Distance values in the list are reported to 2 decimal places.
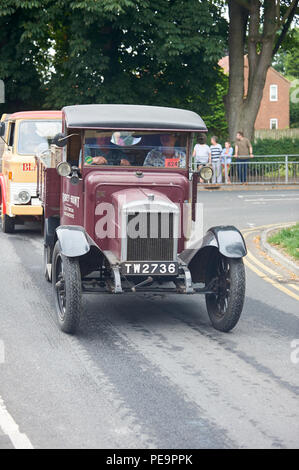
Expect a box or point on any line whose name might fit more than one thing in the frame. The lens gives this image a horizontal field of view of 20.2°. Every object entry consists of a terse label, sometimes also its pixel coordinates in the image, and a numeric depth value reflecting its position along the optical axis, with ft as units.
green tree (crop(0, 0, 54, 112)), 102.78
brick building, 290.15
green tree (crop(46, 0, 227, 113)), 100.12
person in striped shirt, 95.09
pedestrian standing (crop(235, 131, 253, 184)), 99.40
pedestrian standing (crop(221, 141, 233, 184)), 97.30
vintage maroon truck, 28.09
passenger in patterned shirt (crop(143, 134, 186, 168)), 31.48
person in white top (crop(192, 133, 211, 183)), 90.22
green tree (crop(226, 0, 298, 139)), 111.96
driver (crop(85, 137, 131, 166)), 30.91
